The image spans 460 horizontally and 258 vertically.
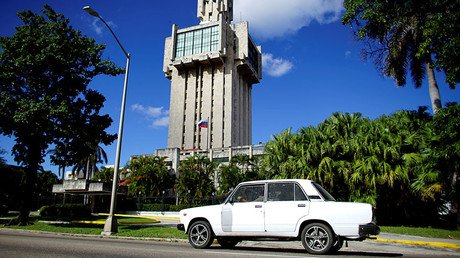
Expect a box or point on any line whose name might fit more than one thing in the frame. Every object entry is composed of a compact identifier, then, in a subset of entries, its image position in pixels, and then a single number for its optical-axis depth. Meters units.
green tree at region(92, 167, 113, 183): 49.59
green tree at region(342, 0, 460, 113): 15.48
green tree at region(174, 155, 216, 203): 44.41
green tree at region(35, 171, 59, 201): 63.05
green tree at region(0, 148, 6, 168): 36.01
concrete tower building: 84.25
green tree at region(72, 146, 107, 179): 58.19
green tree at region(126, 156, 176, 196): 45.59
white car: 7.44
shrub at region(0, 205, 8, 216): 35.08
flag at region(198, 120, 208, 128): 61.10
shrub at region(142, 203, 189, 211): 40.59
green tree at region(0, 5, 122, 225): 18.38
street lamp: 14.41
